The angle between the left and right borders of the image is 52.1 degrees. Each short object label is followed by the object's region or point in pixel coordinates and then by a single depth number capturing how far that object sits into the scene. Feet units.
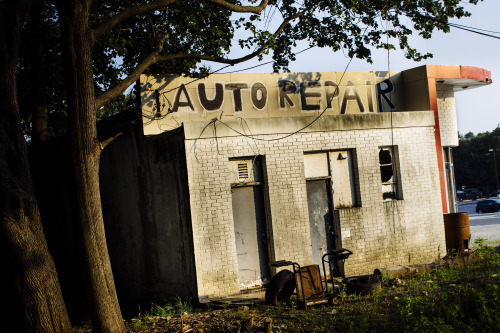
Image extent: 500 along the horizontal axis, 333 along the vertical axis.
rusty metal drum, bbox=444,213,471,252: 44.73
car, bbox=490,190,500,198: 193.90
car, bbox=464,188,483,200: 202.80
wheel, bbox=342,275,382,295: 31.35
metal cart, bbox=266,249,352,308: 29.60
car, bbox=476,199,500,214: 122.31
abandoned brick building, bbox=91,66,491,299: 34.42
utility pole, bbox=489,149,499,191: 204.39
